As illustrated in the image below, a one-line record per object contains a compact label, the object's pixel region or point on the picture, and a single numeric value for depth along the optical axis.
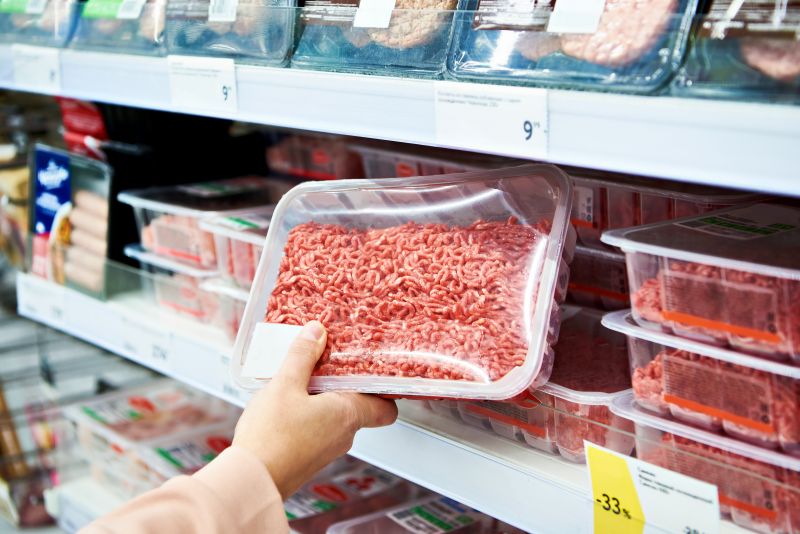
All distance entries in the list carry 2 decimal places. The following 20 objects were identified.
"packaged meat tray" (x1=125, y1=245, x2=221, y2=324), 1.60
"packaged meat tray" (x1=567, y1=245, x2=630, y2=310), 1.29
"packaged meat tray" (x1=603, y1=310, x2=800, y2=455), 0.87
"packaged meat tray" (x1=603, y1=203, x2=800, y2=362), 0.86
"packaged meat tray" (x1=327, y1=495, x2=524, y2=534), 1.46
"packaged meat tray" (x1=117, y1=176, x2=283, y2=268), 1.64
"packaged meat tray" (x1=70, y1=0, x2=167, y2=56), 1.43
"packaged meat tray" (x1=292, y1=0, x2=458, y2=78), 1.07
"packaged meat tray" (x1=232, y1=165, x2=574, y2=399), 1.03
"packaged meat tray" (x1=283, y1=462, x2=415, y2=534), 1.60
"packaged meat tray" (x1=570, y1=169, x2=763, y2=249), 1.16
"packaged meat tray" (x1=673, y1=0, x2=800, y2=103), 0.73
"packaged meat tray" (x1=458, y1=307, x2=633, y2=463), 1.05
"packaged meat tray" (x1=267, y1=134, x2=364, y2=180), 1.73
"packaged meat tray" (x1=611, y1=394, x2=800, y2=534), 0.86
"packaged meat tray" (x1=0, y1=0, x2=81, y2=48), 1.61
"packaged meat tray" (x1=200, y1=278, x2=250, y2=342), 1.51
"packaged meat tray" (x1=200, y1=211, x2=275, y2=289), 1.49
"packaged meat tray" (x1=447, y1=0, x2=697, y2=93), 0.84
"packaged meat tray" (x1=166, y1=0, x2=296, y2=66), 1.24
